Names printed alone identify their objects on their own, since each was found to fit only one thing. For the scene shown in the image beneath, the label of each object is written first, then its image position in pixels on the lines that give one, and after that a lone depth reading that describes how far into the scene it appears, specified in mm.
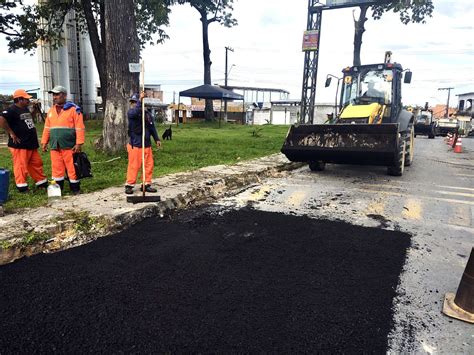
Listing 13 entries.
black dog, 14808
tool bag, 5627
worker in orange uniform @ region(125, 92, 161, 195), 5723
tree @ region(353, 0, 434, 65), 25922
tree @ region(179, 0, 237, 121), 29453
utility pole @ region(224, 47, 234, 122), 47906
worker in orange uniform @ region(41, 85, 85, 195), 5432
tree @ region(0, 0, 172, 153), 8859
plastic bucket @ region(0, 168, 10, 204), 4801
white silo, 25625
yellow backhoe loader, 7379
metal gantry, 18266
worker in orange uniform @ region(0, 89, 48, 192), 5625
